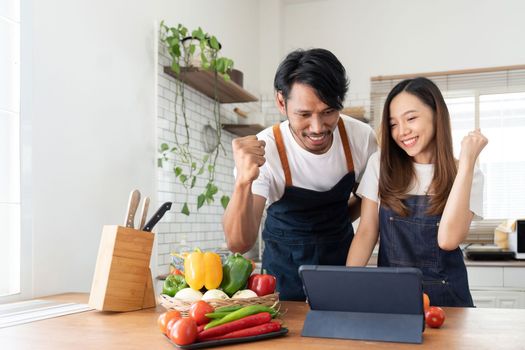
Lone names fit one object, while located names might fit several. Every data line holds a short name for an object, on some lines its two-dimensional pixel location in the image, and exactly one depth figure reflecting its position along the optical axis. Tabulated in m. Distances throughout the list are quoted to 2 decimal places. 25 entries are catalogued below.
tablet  1.21
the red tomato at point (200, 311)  1.27
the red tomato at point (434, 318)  1.35
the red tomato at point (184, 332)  1.19
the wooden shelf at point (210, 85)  3.35
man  2.10
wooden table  1.21
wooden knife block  1.69
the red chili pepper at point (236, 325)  1.23
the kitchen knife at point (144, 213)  1.83
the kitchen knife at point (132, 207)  1.76
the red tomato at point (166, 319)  1.28
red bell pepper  1.48
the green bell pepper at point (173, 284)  1.51
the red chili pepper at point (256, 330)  1.25
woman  1.98
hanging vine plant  3.23
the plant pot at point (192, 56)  3.32
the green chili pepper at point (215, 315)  1.28
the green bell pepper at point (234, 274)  1.50
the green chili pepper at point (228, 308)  1.33
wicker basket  1.37
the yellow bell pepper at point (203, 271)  1.46
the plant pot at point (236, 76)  3.88
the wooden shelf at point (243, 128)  4.28
